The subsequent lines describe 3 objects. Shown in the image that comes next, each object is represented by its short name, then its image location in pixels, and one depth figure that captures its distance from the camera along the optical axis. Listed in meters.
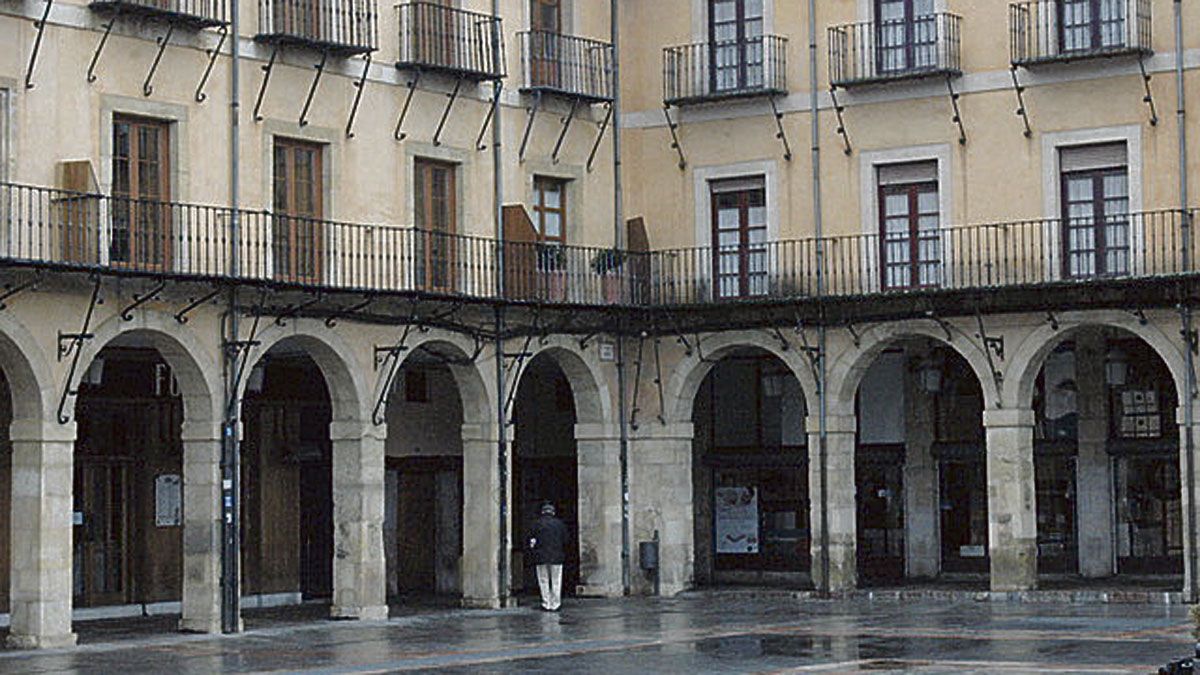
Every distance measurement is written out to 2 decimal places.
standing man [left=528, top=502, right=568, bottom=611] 32.50
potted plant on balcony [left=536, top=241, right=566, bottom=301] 33.66
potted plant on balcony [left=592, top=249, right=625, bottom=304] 34.72
